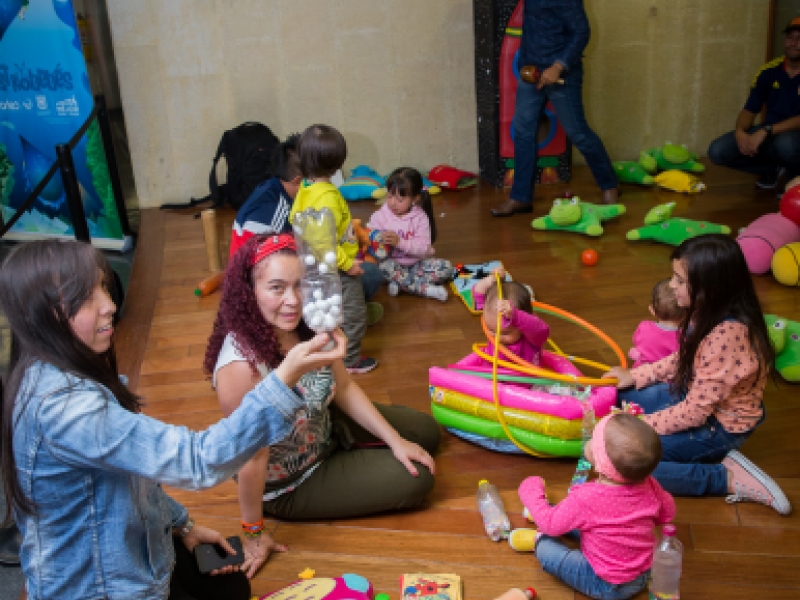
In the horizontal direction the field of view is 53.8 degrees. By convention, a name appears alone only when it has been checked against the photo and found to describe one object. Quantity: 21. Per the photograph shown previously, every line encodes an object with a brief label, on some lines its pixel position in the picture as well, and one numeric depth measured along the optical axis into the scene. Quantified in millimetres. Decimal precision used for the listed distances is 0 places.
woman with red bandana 2240
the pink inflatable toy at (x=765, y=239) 4258
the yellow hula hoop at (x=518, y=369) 2791
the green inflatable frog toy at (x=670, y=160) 6180
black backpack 5871
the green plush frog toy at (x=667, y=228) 4724
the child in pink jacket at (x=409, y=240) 4418
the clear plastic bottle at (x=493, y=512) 2494
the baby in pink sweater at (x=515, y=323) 3027
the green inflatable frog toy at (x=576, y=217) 5086
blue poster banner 4809
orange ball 4574
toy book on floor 2244
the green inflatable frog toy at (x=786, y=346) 3270
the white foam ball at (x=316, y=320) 1792
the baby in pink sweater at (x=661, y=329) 3178
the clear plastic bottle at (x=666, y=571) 2160
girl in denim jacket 1520
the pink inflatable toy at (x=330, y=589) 2146
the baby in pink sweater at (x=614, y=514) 2066
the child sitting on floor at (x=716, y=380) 2500
